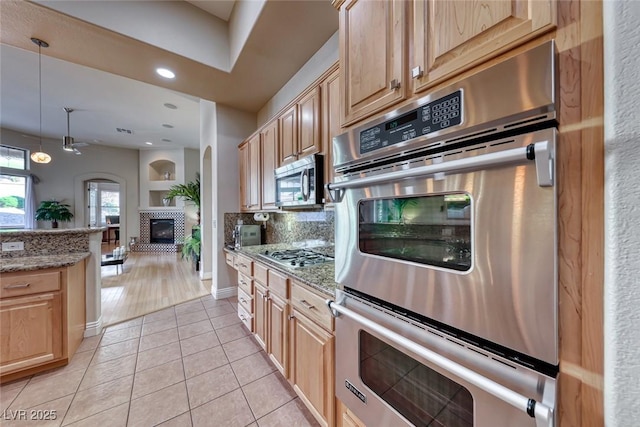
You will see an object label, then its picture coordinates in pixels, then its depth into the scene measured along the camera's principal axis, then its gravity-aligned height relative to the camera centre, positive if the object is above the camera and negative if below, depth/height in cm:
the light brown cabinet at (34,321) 183 -84
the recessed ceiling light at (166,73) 268 +162
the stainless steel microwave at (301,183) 183 +26
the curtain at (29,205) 643 +30
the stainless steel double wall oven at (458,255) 56 -13
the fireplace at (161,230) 794 -51
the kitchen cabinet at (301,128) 187 +73
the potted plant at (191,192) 500 +47
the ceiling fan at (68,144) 430 +131
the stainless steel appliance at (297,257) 176 -37
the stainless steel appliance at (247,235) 330 -31
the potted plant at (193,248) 502 -70
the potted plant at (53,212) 662 +11
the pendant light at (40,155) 335 +103
